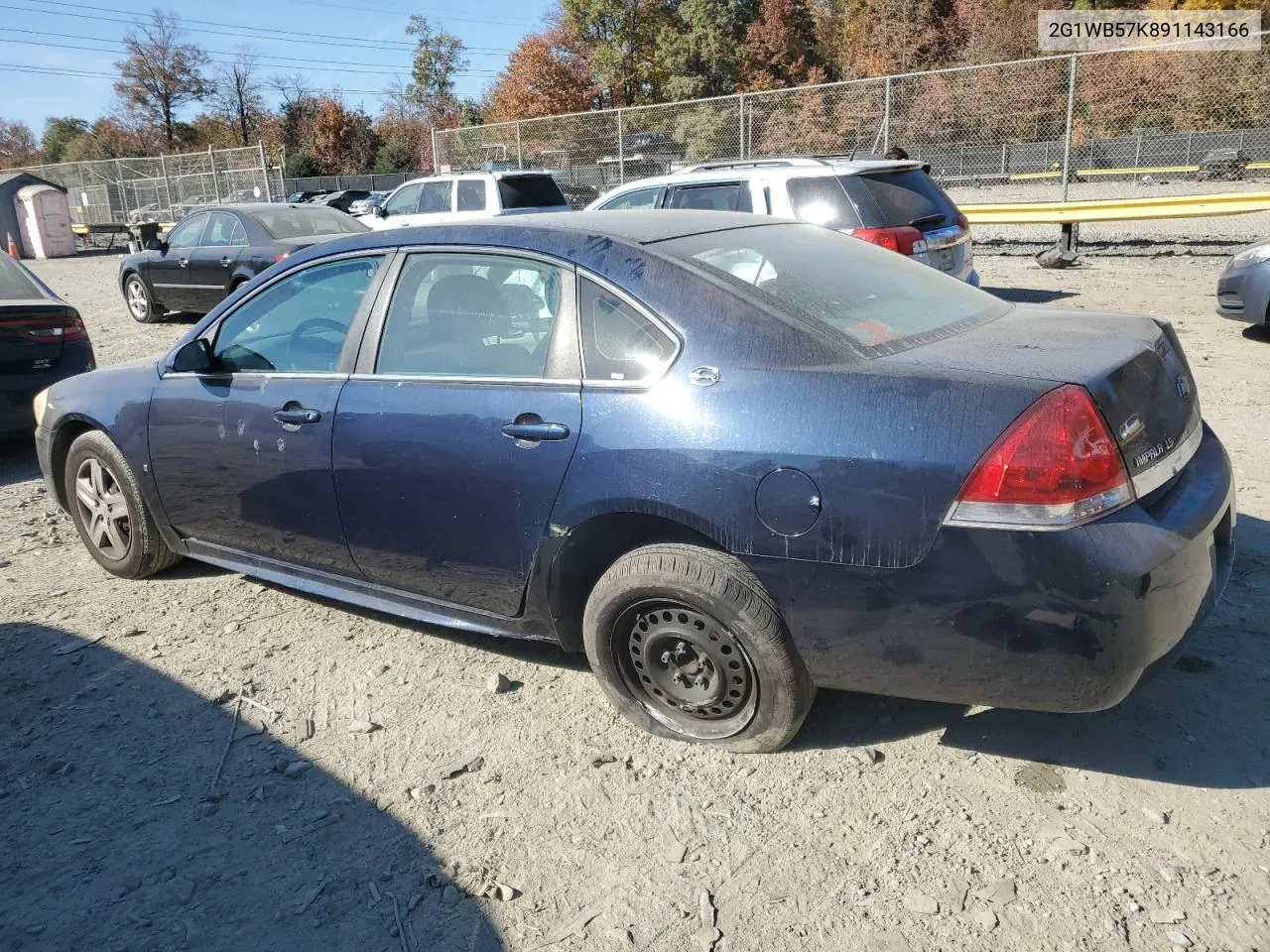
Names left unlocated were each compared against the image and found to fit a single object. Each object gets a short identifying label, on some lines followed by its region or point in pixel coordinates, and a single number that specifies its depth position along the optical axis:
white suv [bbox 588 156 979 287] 8.11
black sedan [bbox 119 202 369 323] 11.34
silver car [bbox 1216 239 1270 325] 7.69
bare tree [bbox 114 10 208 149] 60.41
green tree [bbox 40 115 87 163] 73.25
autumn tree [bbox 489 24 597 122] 52.91
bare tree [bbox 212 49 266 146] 63.28
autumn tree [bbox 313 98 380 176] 59.91
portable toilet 28.38
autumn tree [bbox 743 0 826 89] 45.59
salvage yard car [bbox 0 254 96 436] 6.65
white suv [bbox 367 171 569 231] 14.15
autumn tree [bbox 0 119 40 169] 79.25
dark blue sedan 2.38
